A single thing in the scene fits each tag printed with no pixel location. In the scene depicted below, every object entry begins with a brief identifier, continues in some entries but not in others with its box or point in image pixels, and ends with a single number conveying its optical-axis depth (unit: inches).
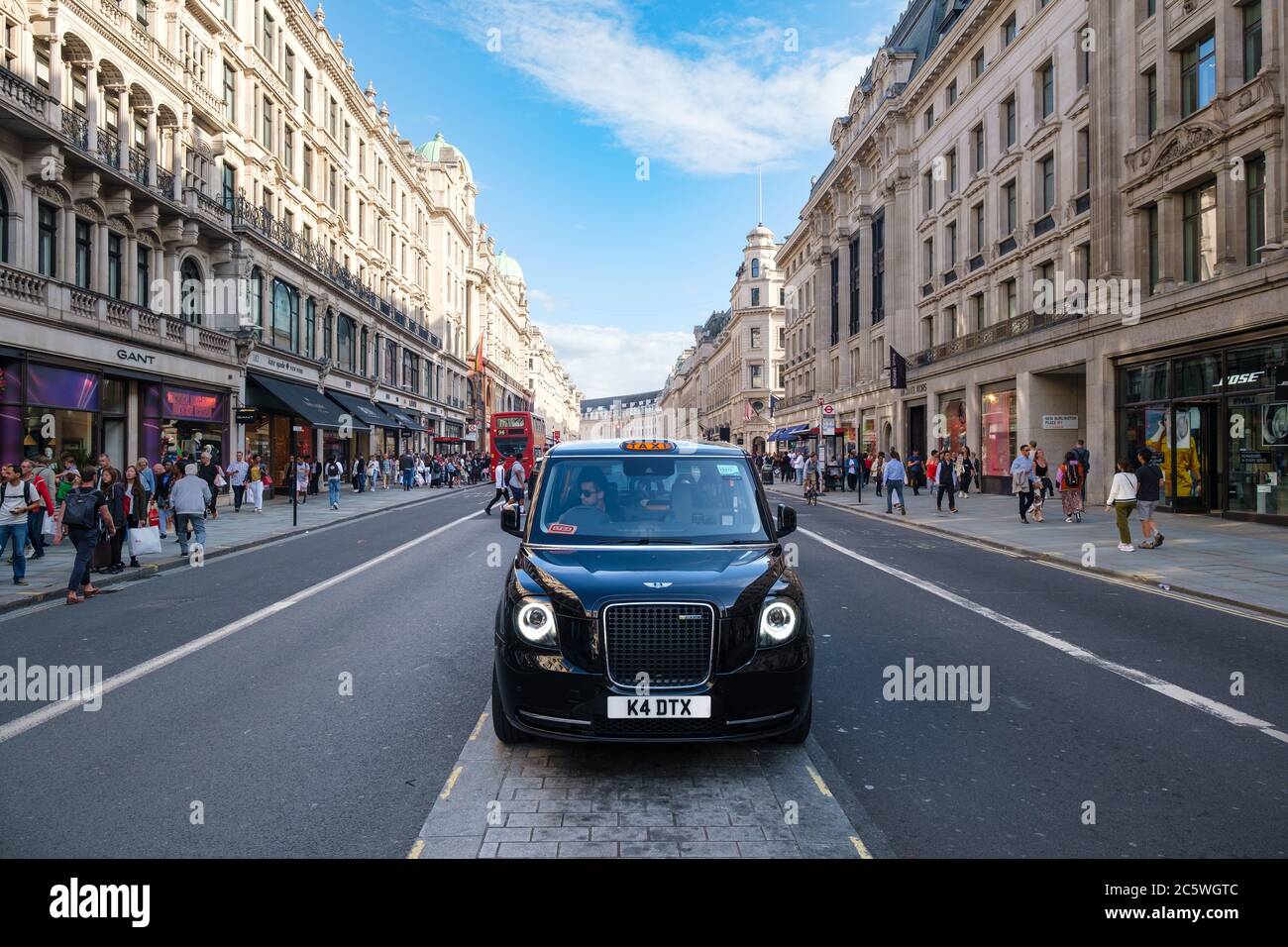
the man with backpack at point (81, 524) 404.8
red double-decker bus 1728.6
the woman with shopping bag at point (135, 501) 557.3
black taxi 165.3
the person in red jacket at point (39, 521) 511.7
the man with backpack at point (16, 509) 447.3
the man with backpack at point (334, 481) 1067.3
